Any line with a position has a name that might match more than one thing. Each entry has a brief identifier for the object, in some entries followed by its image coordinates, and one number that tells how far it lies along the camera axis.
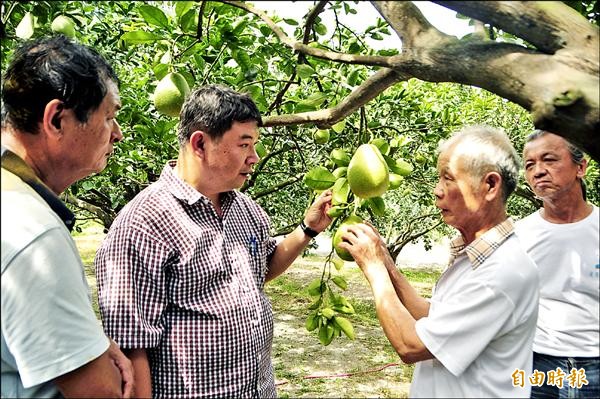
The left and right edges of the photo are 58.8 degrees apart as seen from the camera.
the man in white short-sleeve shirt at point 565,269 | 2.34
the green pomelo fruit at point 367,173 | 1.66
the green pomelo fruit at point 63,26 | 2.00
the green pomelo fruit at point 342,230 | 1.83
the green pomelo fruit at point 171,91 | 1.96
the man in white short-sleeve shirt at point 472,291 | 1.51
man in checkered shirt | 1.56
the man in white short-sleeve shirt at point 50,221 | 1.02
